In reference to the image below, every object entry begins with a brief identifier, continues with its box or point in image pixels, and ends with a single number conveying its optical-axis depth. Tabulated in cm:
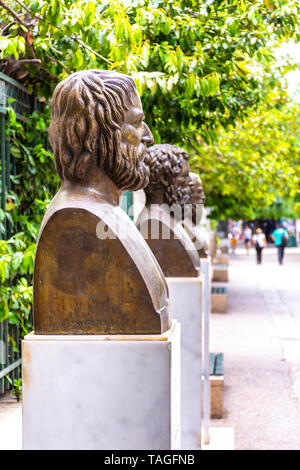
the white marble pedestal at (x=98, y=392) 294
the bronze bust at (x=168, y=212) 517
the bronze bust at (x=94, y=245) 300
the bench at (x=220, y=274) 2086
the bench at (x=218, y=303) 1498
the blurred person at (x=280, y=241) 2991
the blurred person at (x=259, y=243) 2952
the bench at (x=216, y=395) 739
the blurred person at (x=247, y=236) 4098
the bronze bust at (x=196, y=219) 701
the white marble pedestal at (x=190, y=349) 500
